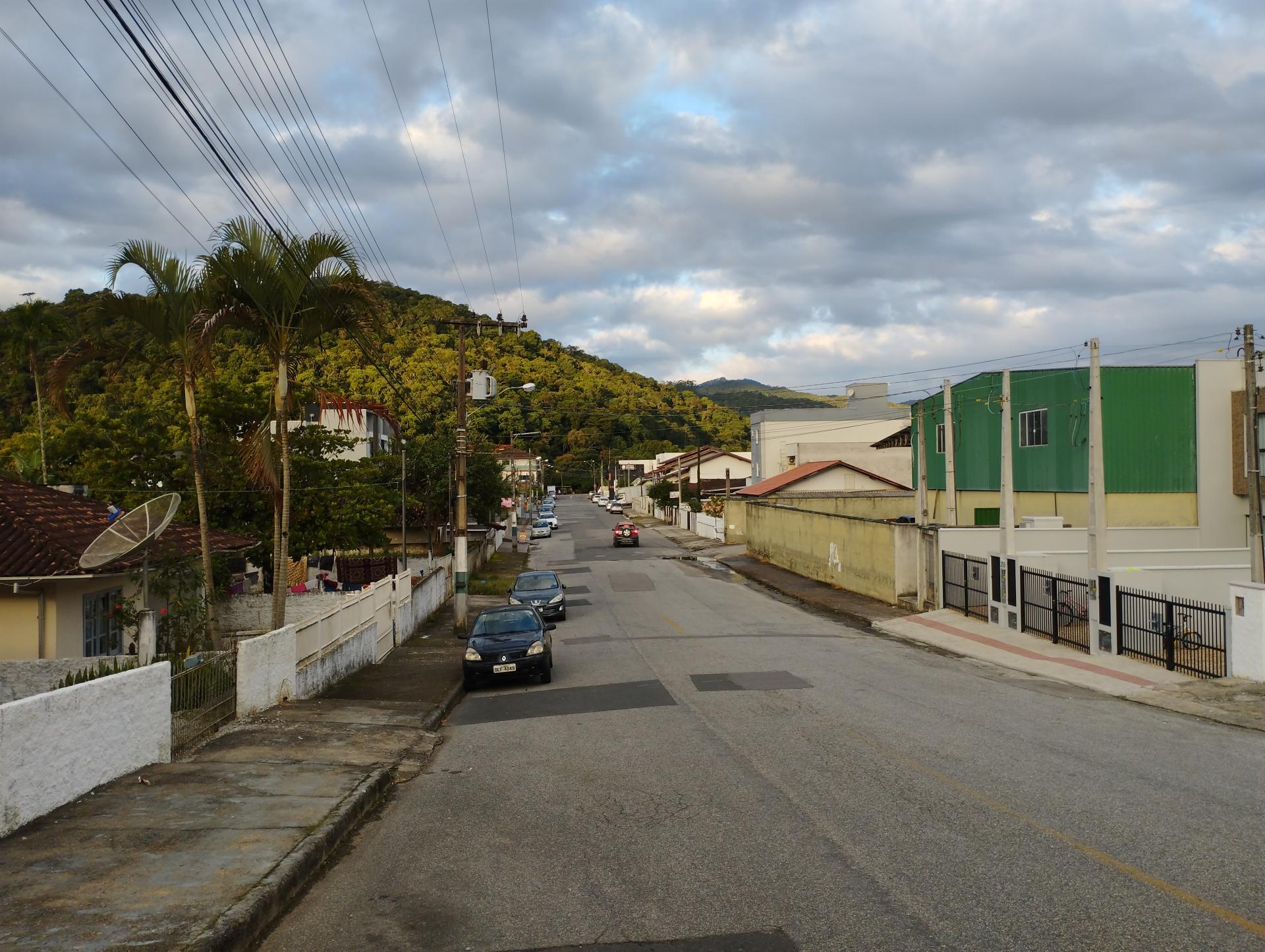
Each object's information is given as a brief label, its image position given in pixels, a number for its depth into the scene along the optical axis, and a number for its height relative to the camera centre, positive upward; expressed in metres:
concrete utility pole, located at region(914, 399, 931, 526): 29.05 +0.36
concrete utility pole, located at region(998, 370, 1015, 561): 23.50 +0.01
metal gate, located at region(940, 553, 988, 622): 26.67 -2.65
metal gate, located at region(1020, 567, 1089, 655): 22.00 -2.79
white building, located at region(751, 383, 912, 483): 76.44 +5.06
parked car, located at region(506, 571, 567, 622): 27.88 -2.95
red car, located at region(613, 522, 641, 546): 60.25 -2.68
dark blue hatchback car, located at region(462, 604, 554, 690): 17.53 -2.88
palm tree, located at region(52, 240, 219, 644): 15.43 +2.84
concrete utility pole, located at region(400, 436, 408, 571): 31.70 -0.20
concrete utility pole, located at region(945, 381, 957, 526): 26.58 +0.54
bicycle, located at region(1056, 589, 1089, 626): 22.27 -2.85
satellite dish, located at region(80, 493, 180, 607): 13.80 -0.52
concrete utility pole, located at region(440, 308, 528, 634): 26.42 -1.47
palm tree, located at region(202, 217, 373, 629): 15.82 +3.32
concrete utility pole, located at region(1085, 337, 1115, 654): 20.14 -0.16
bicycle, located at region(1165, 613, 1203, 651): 17.64 -2.80
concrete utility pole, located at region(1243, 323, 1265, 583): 18.20 +0.33
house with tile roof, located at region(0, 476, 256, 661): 15.32 -1.44
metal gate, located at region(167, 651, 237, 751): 11.09 -2.41
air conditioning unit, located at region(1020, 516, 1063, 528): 30.83 -1.06
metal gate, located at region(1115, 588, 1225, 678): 17.66 -2.83
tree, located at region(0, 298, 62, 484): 32.19 +5.60
